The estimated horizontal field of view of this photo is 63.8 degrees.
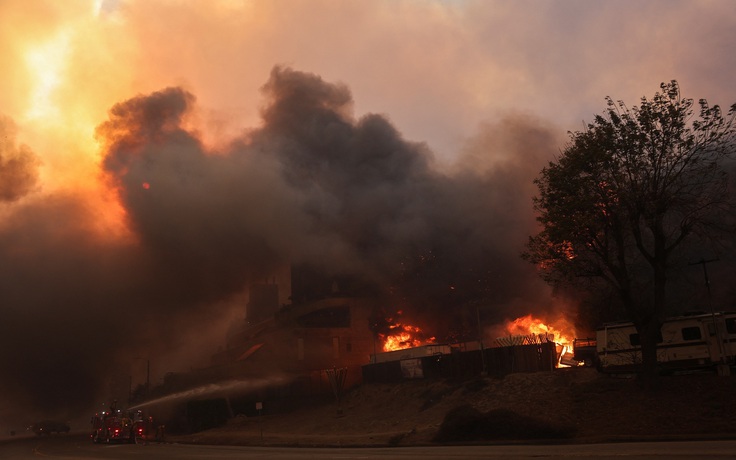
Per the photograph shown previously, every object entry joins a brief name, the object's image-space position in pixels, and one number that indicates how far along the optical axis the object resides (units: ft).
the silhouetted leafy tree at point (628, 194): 90.48
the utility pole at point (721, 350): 95.30
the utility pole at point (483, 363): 139.95
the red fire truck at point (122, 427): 134.67
